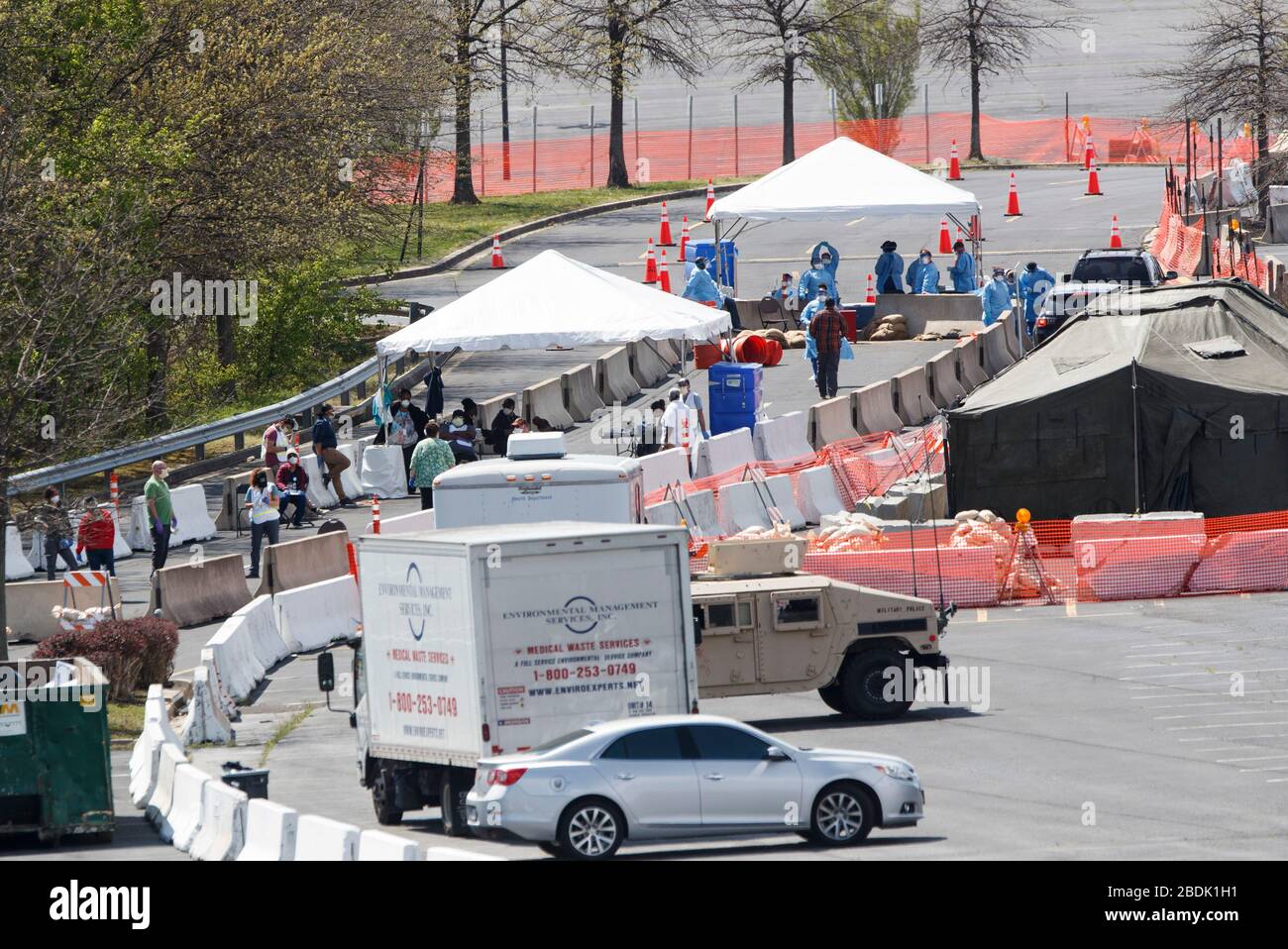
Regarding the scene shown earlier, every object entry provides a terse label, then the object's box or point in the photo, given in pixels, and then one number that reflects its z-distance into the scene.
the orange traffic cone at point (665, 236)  53.72
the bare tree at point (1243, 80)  51.16
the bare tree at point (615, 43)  61.72
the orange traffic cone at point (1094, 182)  58.44
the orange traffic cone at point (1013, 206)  55.19
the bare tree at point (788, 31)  64.38
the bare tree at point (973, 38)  64.31
